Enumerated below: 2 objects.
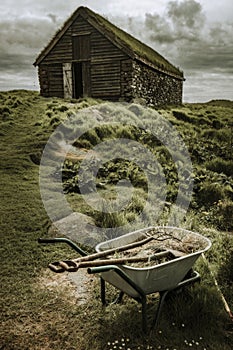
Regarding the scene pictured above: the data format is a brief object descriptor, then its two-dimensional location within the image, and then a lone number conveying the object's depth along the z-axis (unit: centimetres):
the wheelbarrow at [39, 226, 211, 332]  287
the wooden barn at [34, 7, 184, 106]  1579
